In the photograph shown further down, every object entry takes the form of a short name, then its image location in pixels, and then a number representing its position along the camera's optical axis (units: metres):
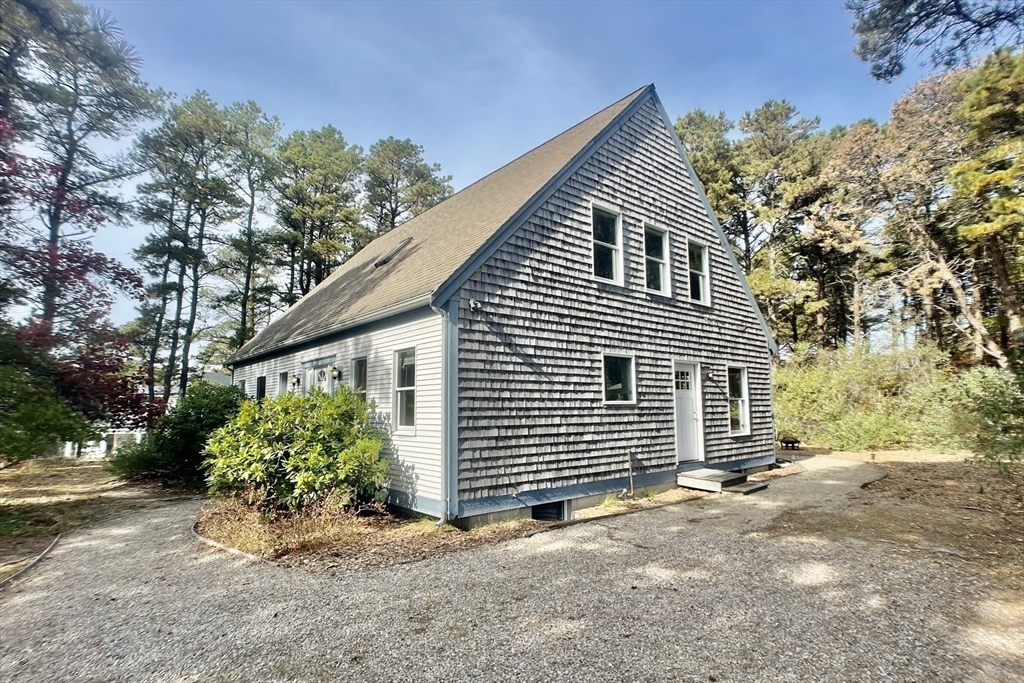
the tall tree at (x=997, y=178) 15.02
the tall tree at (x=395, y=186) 31.72
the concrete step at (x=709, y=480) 9.58
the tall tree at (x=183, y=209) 24.39
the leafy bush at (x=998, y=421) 6.56
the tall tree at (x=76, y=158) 9.18
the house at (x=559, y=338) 7.46
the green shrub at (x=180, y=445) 11.62
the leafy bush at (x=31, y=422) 7.20
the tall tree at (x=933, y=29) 7.93
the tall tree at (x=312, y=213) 28.62
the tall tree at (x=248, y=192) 27.23
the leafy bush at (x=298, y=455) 7.26
